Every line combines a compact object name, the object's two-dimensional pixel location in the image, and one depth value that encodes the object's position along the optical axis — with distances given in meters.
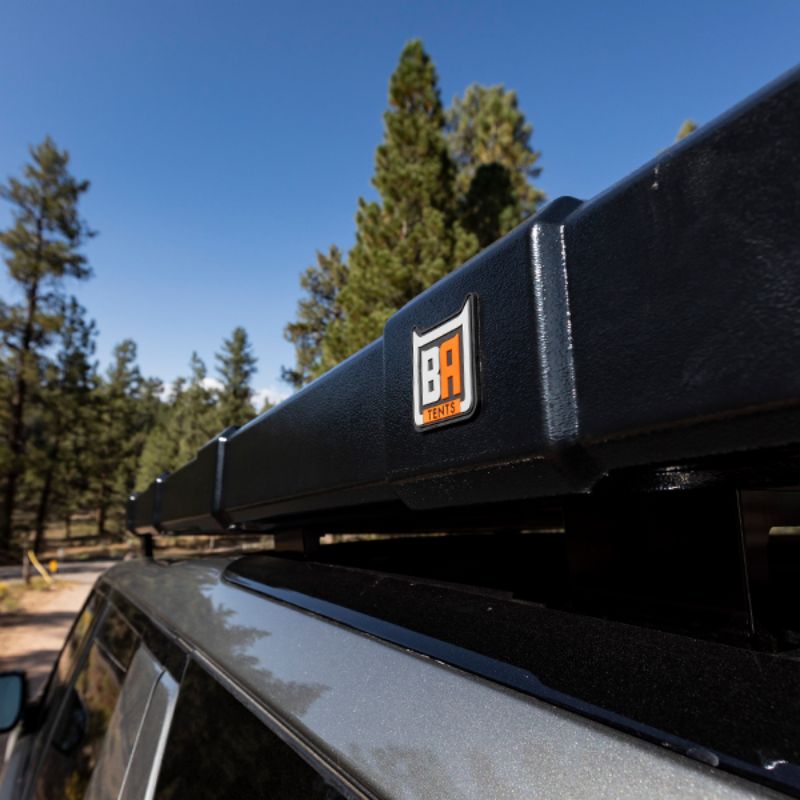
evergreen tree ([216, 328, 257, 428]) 44.38
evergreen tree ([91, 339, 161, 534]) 44.03
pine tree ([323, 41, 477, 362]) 14.13
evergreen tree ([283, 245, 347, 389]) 29.36
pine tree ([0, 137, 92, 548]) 27.48
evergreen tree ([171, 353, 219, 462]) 39.91
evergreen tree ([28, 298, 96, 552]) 30.19
